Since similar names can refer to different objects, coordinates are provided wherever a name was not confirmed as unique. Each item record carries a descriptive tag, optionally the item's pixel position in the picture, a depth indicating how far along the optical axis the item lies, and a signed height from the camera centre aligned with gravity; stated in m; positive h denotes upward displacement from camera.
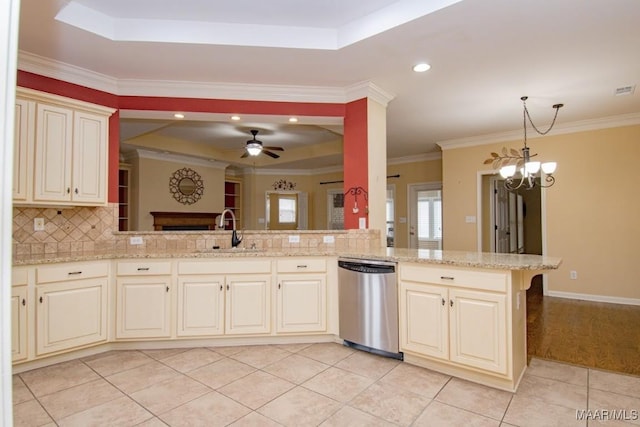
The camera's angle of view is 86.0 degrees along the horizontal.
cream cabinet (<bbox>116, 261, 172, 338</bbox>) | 2.99 -0.64
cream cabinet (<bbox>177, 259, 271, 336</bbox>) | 3.03 -0.65
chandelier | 3.97 +0.98
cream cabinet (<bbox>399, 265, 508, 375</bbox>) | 2.30 -0.67
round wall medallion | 7.31 +0.85
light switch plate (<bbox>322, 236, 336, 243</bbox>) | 3.69 -0.16
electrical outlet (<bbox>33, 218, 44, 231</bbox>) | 3.04 +0.02
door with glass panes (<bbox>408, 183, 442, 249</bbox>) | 7.37 +0.16
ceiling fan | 5.59 +1.27
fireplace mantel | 6.96 +0.10
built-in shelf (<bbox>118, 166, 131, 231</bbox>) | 7.00 +0.64
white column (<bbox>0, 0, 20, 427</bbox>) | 0.49 +0.07
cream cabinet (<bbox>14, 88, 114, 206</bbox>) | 2.84 +0.66
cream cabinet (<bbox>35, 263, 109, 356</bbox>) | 2.62 -0.64
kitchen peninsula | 2.37 -0.63
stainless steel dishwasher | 2.80 -0.69
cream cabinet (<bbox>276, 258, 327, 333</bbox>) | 3.13 -0.66
